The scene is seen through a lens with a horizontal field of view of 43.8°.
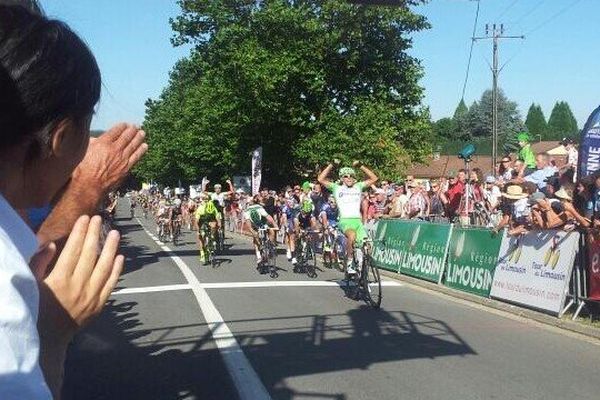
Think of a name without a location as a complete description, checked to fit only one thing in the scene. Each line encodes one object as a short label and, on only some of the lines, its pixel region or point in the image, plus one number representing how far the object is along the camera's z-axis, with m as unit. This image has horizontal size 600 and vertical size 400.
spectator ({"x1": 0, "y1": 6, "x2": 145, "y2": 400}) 0.96
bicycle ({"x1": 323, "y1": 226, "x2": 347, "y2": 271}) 15.15
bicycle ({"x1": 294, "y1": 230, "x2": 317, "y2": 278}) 16.48
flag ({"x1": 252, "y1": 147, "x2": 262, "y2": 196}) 25.88
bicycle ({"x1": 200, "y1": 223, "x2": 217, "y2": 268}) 18.02
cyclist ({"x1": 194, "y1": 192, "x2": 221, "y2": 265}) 18.56
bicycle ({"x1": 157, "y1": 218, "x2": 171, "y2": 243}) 29.47
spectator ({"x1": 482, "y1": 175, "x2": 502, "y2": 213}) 17.77
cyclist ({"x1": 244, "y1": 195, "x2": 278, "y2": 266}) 16.96
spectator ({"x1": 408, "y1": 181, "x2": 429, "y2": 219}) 19.56
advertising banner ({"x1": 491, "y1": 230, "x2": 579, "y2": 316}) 9.87
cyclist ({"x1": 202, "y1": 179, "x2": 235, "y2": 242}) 20.58
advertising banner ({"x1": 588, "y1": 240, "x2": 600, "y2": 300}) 9.38
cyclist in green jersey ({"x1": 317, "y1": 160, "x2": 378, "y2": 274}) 12.32
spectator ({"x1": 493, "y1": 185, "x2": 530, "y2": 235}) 12.15
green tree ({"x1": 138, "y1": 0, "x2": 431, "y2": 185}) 35.44
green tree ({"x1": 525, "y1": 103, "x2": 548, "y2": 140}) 147.50
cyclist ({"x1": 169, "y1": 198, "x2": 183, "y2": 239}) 28.06
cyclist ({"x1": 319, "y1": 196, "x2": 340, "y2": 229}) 16.73
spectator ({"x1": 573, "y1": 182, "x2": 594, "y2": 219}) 10.27
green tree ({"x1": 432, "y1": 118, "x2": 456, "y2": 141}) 117.15
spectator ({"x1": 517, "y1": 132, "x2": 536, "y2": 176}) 16.23
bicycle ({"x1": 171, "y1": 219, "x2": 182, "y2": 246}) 27.99
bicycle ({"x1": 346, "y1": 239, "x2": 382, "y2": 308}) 11.31
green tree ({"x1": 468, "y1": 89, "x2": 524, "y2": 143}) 106.69
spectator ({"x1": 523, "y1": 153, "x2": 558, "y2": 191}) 14.98
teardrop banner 10.79
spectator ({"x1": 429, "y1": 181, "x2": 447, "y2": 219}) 19.03
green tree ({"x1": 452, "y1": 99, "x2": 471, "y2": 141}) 111.12
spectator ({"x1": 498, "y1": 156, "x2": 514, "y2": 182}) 16.62
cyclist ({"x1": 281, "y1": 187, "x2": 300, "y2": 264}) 19.02
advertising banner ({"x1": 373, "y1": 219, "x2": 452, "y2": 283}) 14.12
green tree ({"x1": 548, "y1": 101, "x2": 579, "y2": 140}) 145.38
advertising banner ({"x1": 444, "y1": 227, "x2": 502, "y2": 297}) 11.96
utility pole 44.38
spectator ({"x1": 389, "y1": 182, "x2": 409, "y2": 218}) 19.91
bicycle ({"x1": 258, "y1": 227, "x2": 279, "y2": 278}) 15.66
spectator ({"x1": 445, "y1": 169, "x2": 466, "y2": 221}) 17.39
